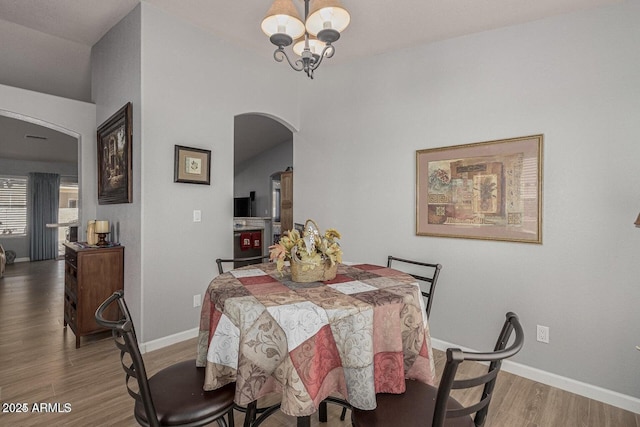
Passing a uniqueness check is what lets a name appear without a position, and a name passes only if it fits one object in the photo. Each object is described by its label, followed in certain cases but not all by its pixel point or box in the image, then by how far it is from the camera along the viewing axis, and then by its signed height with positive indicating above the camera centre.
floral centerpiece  1.63 -0.23
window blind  7.56 +0.09
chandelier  1.80 +1.11
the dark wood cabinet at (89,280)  2.82 -0.66
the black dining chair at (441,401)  0.91 -0.75
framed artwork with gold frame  2.40 +0.19
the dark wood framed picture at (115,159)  2.88 +0.51
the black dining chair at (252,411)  1.47 -0.98
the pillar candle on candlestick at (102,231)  3.09 -0.21
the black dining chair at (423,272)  2.93 -0.57
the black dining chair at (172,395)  1.11 -0.75
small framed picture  2.96 +0.44
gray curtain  7.83 -0.12
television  9.41 +0.15
